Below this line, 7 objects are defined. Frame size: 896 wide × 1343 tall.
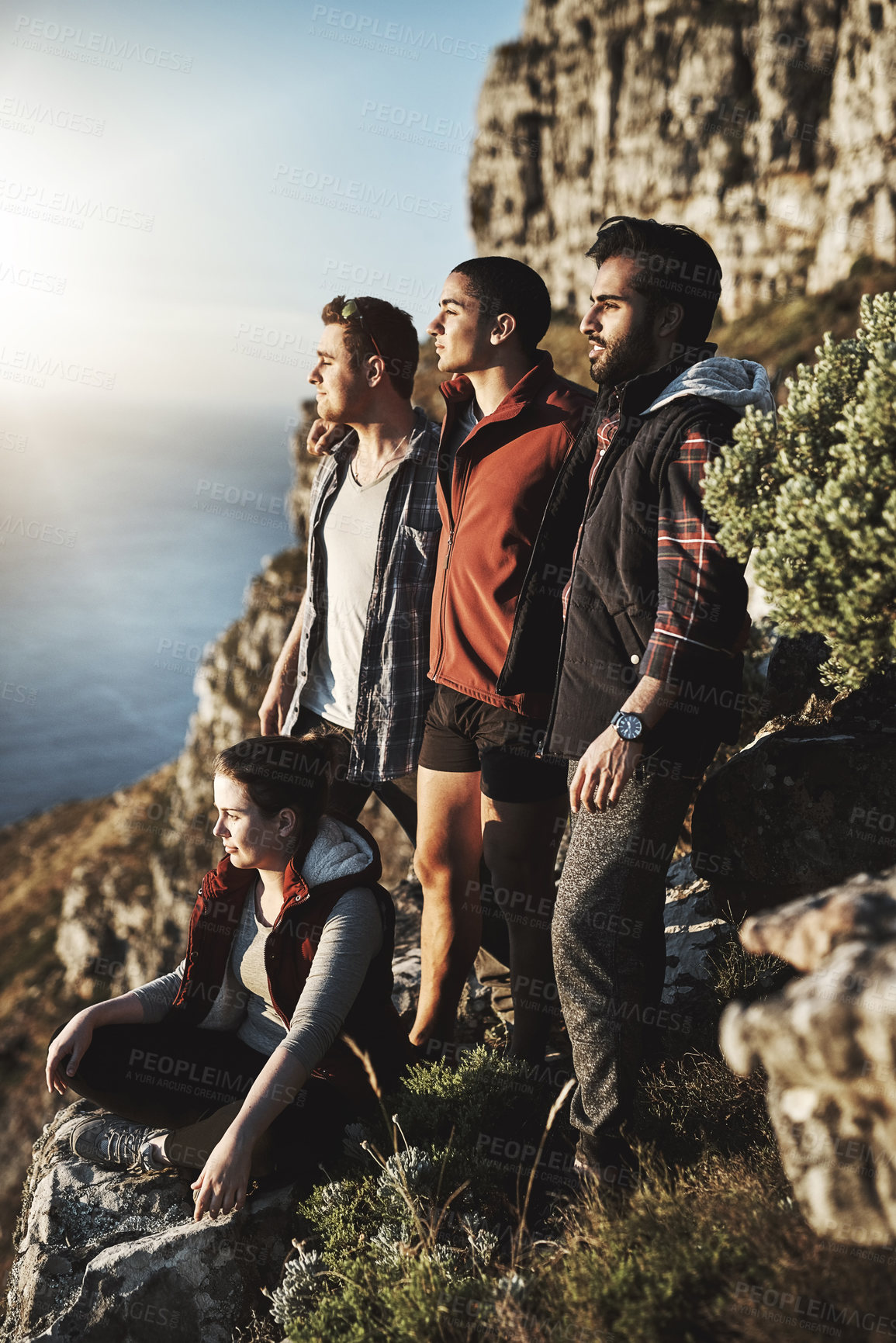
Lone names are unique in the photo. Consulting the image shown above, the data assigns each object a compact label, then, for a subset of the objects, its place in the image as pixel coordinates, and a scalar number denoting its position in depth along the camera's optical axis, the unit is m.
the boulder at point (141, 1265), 3.43
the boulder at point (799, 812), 4.05
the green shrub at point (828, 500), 2.67
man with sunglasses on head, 4.61
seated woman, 3.64
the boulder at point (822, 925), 2.33
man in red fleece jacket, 3.94
